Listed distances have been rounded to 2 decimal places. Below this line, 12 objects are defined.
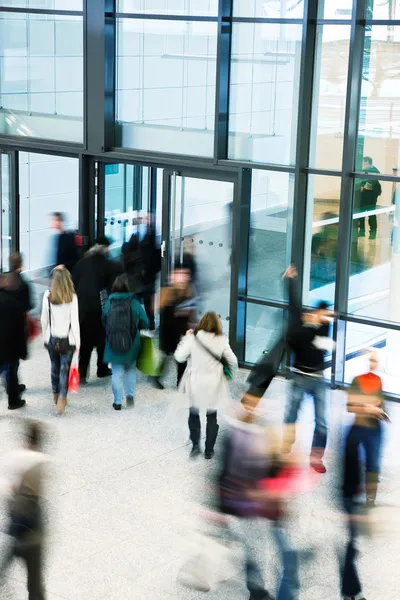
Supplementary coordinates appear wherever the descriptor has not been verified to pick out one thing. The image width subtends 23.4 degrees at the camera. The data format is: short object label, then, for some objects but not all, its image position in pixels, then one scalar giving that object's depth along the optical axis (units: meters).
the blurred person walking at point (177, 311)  10.99
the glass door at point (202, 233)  12.64
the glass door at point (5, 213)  14.75
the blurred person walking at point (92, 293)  11.65
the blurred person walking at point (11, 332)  10.55
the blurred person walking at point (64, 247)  12.85
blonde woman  10.66
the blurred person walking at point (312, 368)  9.19
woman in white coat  9.18
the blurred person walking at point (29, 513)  6.30
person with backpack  10.77
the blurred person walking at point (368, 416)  7.33
